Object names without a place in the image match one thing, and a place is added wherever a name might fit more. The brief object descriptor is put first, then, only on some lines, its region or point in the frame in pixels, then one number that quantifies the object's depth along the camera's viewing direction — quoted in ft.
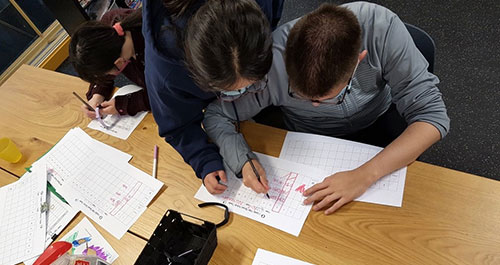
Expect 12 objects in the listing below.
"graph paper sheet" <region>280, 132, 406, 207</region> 2.96
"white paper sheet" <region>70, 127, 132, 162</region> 3.91
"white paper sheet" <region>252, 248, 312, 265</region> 2.81
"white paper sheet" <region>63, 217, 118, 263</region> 3.25
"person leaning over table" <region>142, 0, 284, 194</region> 2.47
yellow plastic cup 4.11
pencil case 2.89
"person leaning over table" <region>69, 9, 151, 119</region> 3.98
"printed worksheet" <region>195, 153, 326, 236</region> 3.03
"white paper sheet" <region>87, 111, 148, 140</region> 4.15
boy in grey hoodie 2.57
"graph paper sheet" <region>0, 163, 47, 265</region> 3.45
